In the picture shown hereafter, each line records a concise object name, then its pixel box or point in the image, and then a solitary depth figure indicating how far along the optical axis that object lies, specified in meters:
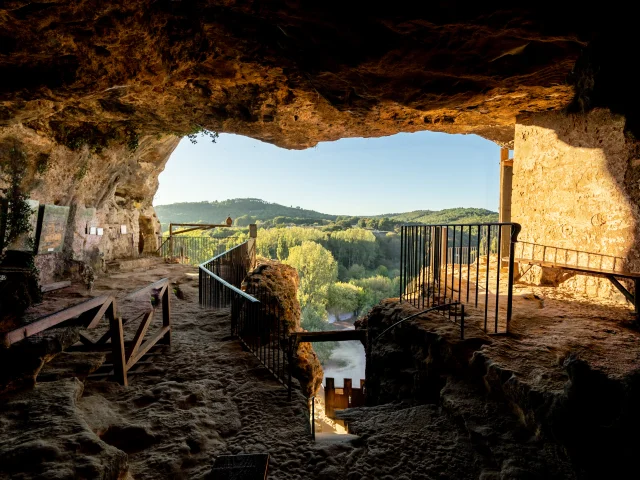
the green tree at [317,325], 27.52
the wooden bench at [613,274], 3.94
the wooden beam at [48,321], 2.20
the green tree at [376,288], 41.90
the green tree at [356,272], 58.21
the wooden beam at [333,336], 5.20
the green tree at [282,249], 52.49
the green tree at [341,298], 38.78
